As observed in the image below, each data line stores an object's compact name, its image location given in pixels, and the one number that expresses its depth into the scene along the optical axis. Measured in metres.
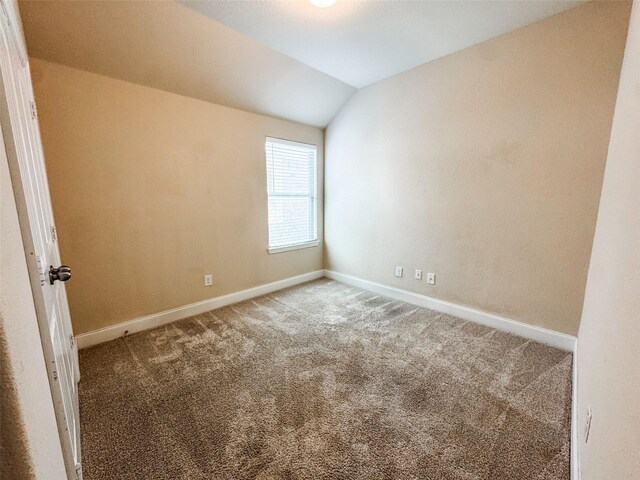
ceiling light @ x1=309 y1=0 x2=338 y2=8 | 1.83
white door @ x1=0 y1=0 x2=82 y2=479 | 0.72
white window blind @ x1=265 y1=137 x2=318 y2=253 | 3.41
